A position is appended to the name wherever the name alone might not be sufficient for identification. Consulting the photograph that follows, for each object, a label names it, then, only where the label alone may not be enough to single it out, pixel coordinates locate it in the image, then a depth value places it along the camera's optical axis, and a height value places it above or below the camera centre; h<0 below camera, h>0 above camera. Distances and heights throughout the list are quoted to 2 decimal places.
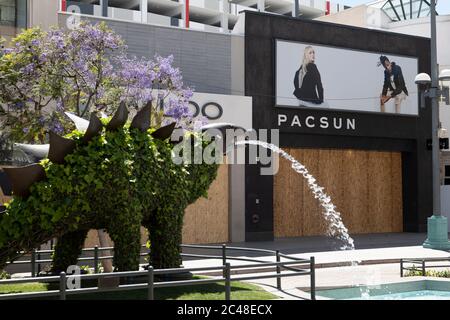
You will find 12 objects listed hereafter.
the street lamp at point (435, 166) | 19.33 +0.54
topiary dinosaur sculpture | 8.90 -0.15
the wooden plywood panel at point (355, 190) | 25.27 -0.27
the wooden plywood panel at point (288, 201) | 23.61 -0.66
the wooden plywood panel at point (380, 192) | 26.00 -0.36
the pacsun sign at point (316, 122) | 23.09 +2.35
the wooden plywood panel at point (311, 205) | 24.31 -0.84
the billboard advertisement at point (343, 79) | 23.22 +4.07
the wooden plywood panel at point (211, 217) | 21.30 -1.13
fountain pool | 11.35 -2.03
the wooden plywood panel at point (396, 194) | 26.67 -0.45
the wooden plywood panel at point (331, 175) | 24.73 +0.34
